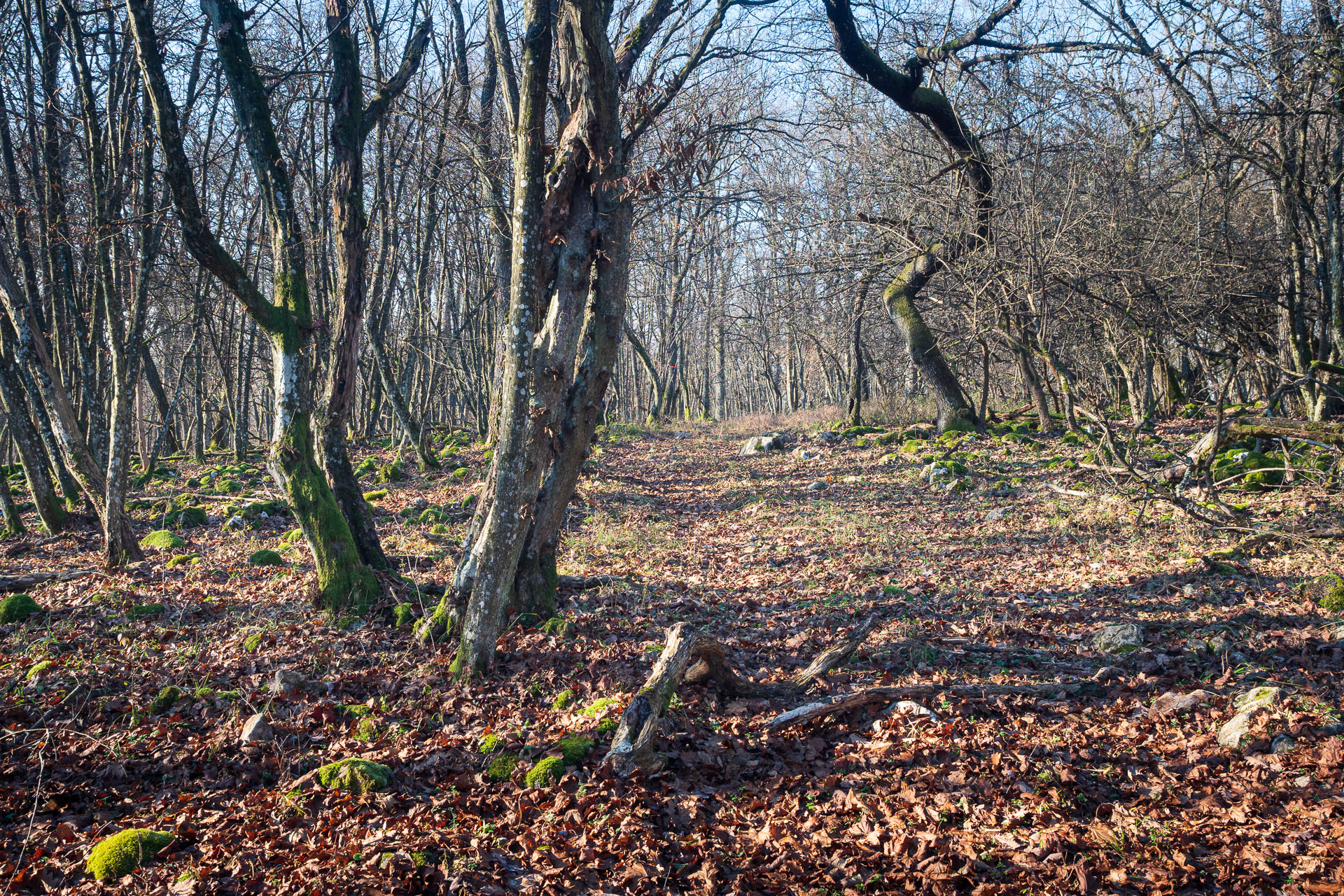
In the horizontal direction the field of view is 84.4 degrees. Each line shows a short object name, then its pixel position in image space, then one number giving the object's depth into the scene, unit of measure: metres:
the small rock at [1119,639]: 5.15
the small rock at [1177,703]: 4.29
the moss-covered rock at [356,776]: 3.83
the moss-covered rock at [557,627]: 5.85
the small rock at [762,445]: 15.88
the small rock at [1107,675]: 4.76
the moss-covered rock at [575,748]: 4.13
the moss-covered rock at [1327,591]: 5.32
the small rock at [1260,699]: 4.07
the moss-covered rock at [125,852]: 3.18
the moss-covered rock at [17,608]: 6.12
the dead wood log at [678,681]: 4.05
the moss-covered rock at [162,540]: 8.87
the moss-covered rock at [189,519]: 10.30
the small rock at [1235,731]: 3.85
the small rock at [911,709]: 4.43
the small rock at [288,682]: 4.92
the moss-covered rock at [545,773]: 3.96
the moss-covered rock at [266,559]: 7.89
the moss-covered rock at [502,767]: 4.07
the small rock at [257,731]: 4.38
